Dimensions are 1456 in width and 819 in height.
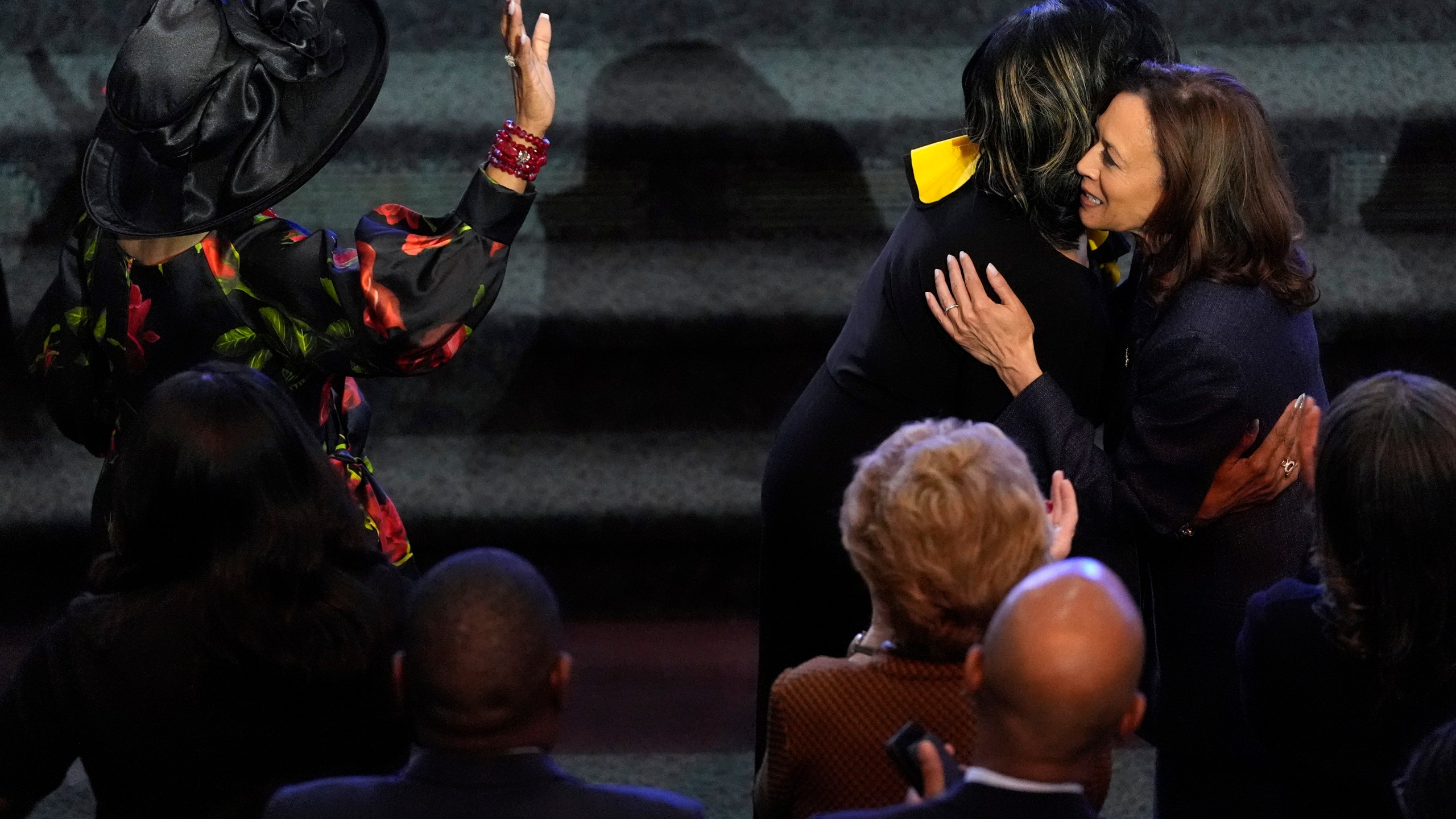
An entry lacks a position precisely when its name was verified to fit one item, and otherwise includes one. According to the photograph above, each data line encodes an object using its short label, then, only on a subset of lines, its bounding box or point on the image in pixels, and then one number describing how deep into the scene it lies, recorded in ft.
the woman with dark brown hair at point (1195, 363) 73.02
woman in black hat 73.04
